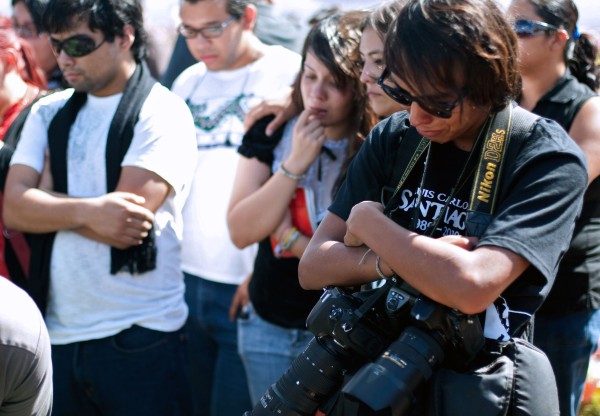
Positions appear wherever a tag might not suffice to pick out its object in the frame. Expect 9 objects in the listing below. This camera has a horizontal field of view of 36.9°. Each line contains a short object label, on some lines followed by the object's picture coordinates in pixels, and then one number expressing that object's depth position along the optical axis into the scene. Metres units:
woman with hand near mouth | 3.10
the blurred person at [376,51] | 2.73
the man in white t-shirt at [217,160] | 3.92
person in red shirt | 3.45
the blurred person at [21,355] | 2.12
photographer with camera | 1.84
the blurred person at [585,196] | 3.05
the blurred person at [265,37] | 4.87
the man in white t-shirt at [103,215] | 3.21
